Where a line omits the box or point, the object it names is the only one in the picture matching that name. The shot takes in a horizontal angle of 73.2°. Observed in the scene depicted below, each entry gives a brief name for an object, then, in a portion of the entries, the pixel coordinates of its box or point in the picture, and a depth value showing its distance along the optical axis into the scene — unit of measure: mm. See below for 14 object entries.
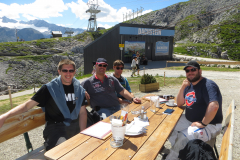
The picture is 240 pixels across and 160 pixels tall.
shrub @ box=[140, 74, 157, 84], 8000
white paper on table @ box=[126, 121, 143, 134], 1839
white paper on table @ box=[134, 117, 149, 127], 2087
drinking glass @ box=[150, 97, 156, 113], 2650
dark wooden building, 21625
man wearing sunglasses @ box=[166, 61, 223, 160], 2211
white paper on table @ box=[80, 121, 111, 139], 1823
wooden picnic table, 1451
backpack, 1637
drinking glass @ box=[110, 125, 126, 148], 1602
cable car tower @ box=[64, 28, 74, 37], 81462
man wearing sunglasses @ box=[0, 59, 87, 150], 2242
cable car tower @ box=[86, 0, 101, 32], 67988
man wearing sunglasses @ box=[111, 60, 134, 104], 4031
